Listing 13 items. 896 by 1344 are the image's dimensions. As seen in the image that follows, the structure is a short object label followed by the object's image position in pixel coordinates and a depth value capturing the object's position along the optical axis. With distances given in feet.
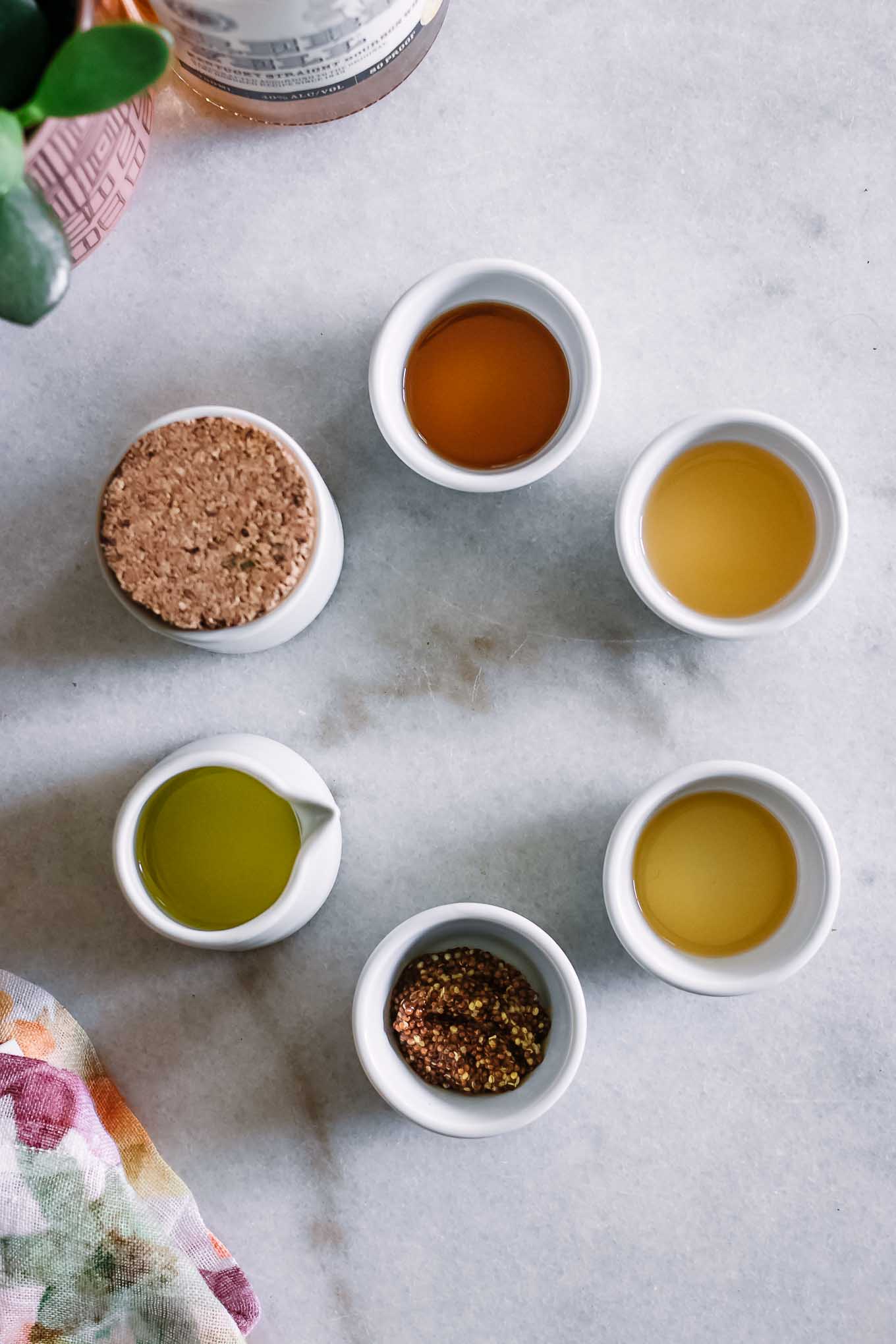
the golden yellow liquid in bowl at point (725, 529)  2.29
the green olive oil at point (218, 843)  2.28
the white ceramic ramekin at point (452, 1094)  2.19
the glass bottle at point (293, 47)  2.09
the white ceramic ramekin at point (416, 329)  2.21
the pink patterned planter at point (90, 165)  2.10
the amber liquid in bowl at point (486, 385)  2.31
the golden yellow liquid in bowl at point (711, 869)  2.30
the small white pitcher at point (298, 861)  2.20
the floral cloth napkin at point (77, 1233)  2.25
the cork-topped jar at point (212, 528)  2.21
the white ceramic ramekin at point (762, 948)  2.21
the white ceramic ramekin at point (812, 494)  2.23
